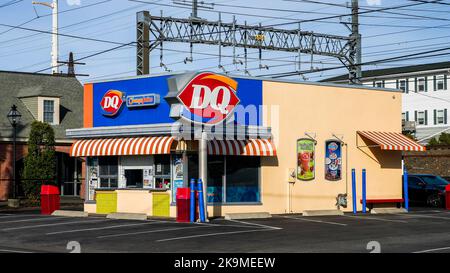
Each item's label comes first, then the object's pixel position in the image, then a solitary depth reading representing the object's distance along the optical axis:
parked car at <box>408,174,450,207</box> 36.88
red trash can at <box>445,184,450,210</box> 33.88
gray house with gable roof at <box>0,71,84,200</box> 42.78
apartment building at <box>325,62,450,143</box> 74.50
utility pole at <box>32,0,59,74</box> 64.38
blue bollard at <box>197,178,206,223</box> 25.96
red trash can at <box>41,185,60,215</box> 30.73
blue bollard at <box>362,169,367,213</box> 30.88
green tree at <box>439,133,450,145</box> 63.29
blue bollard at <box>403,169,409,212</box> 30.95
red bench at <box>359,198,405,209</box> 31.45
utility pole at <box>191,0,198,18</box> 42.47
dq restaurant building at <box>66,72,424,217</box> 27.88
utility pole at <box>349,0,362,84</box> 45.31
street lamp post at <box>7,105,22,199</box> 36.34
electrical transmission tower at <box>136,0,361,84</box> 40.53
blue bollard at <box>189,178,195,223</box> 25.94
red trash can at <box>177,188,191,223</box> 26.05
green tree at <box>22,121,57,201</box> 39.66
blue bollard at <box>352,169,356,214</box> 31.05
